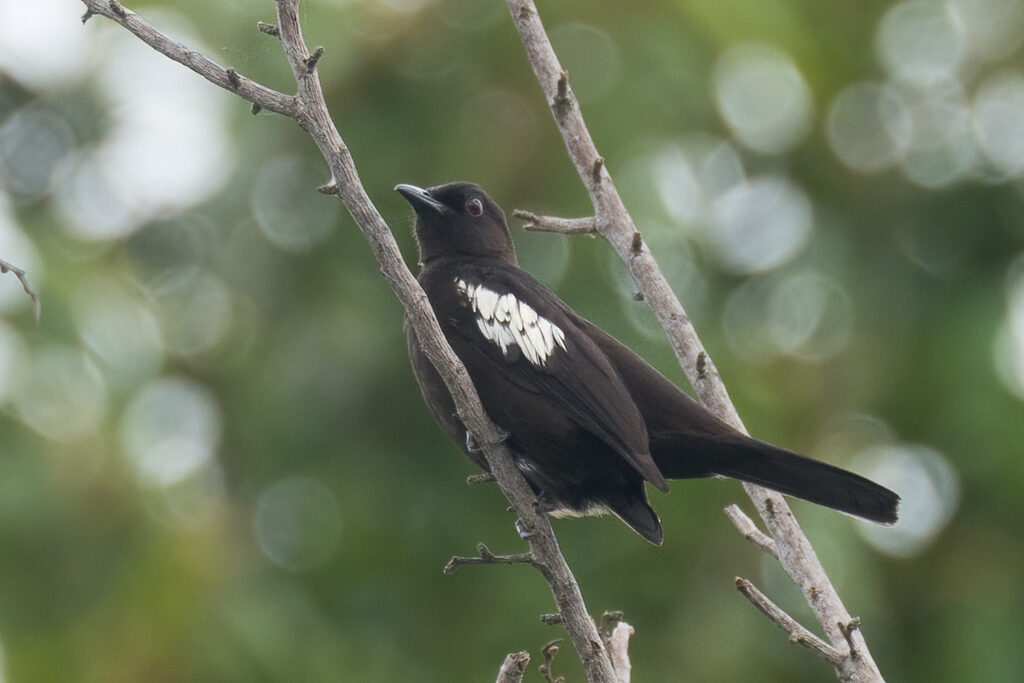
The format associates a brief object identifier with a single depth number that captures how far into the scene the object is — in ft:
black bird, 26.07
